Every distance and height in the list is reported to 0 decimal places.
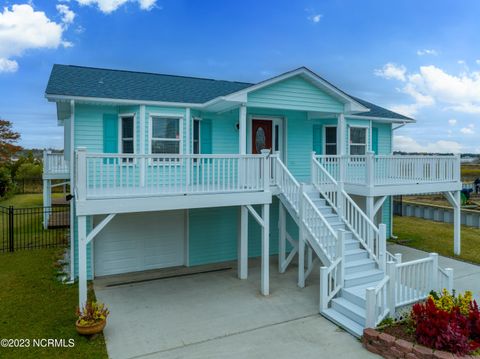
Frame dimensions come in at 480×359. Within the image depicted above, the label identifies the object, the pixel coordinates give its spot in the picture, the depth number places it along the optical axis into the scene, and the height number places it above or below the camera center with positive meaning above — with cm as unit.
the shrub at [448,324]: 506 -234
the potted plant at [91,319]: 587 -254
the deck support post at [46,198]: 1594 -112
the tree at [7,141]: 3234 +335
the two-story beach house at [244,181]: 702 -16
